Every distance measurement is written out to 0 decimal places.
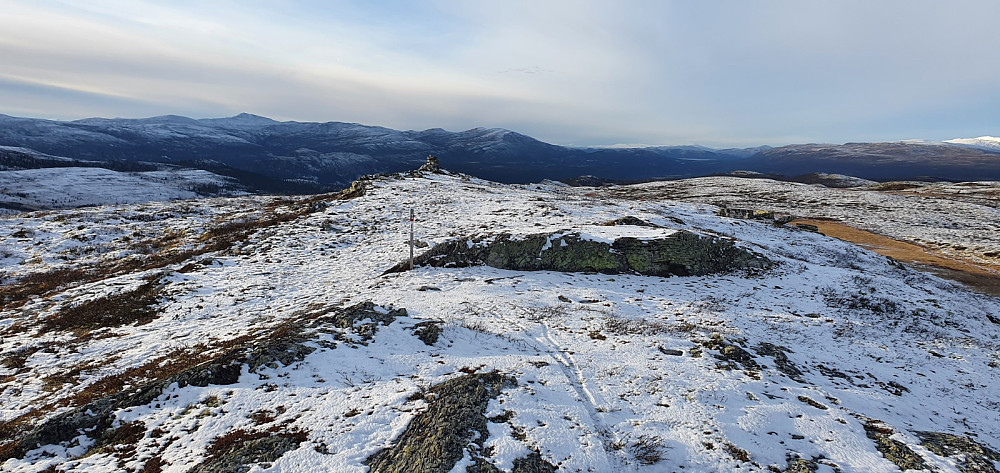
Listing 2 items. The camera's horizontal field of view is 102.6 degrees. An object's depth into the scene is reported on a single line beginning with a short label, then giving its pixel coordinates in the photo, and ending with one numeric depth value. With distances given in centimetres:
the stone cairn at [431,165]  6694
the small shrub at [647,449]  711
